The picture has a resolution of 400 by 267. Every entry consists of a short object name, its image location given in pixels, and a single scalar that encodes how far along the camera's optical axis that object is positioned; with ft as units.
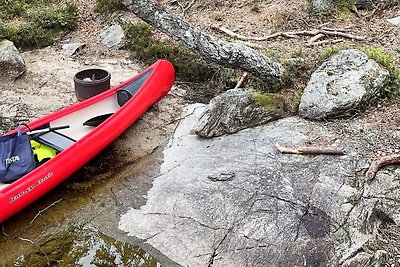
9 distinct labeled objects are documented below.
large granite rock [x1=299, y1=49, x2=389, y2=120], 21.44
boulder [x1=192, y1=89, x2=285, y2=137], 21.67
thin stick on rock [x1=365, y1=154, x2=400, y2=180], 18.41
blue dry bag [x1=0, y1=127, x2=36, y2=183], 18.53
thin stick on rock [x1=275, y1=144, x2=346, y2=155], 19.53
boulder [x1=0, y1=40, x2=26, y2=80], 28.32
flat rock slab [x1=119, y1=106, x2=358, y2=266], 16.35
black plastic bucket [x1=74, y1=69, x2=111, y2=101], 24.85
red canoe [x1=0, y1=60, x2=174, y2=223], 17.95
